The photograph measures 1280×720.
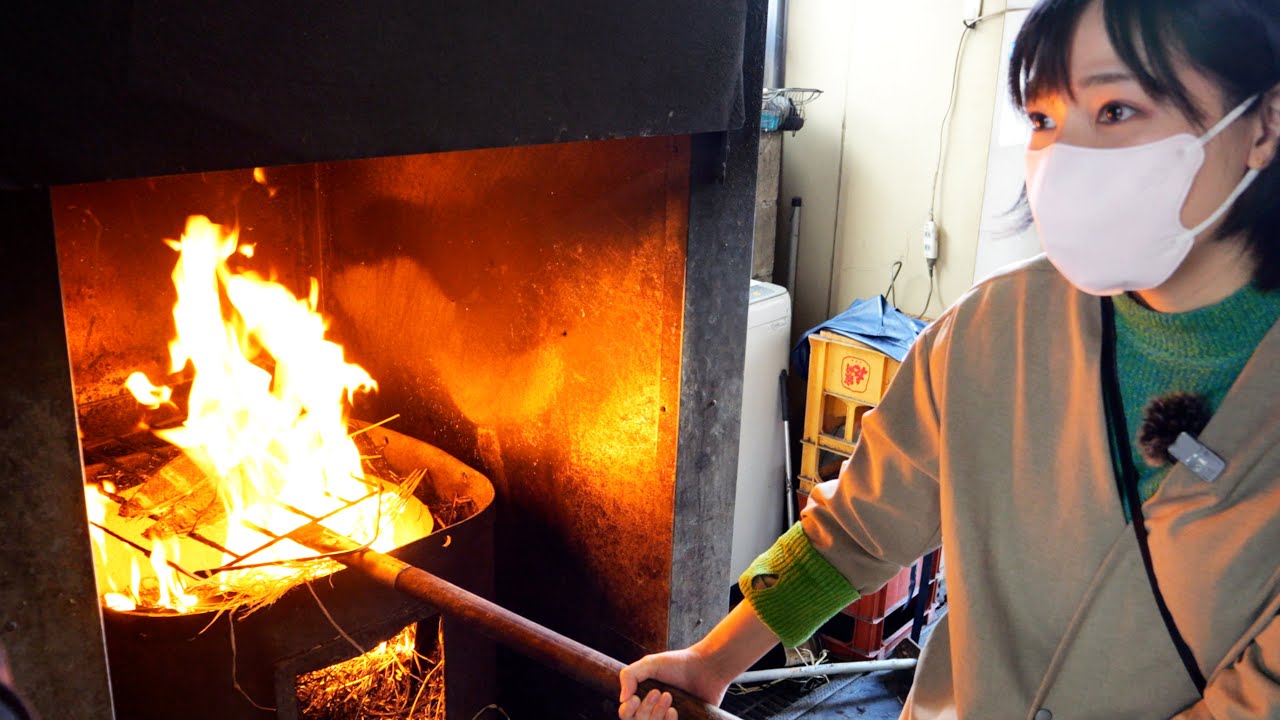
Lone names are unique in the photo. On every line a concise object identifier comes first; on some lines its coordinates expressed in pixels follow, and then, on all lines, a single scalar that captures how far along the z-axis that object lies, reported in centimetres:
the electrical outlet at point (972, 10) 424
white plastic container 423
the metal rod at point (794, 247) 496
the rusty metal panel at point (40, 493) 111
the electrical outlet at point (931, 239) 453
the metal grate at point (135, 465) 206
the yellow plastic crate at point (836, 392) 412
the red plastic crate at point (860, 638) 398
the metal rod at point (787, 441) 443
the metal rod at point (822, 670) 356
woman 100
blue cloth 406
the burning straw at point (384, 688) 221
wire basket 450
